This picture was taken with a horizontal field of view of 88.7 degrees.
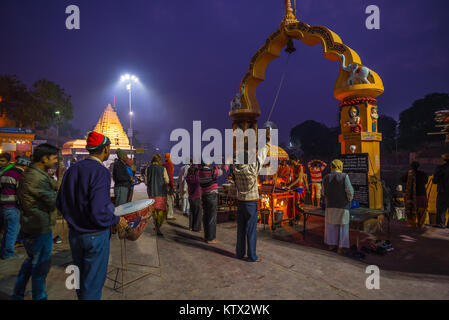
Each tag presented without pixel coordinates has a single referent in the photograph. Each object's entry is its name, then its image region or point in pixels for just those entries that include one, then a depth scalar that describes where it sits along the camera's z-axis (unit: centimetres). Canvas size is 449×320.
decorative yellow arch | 660
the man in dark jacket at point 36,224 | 281
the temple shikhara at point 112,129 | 3084
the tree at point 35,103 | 2505
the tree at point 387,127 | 4576
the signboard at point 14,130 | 2137
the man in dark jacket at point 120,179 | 621
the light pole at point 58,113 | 2938
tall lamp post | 2303
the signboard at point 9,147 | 1995
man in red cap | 239
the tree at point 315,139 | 4625
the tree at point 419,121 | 3791
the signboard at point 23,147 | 2109
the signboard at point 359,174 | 648
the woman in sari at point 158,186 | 628
